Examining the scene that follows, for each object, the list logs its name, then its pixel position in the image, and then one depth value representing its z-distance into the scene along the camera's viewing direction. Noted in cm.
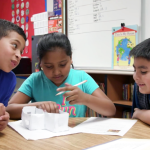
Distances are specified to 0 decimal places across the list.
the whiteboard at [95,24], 175
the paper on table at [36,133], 71
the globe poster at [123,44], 171
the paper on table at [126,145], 59
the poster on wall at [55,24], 268
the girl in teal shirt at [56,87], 99
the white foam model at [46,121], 77
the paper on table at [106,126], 76
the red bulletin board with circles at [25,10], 328
